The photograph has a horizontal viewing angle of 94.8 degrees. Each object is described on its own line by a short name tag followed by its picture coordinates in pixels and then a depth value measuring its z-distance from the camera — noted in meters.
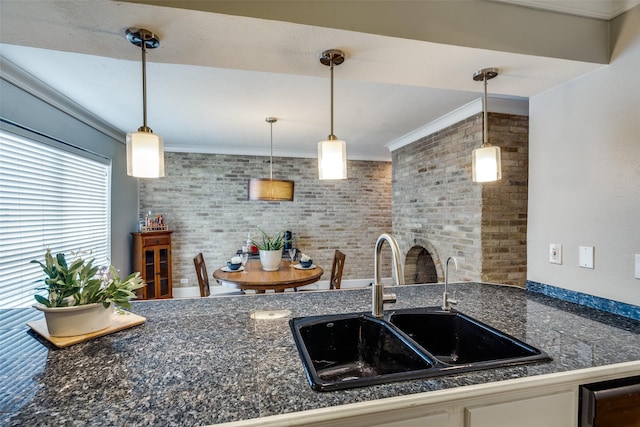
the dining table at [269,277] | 2.81
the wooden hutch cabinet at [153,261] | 4.26
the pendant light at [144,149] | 1.27
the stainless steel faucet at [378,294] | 1.29
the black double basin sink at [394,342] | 1.11
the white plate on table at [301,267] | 3.45
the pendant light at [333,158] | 1.58
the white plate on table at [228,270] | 3.26
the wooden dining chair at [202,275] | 3.16
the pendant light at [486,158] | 1.58
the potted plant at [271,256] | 3.33
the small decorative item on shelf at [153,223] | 4.49
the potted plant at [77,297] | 1.08
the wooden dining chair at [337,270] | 3.52
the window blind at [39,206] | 2.18
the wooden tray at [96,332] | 1.07
